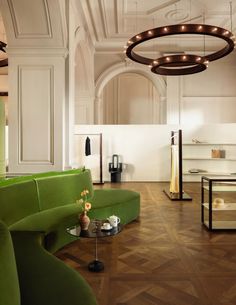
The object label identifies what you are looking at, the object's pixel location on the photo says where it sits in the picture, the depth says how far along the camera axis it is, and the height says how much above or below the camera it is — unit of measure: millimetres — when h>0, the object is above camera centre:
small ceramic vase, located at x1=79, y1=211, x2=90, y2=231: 3375 -832
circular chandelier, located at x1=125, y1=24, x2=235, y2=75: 5785 +2258
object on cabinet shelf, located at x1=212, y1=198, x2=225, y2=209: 4879 -916
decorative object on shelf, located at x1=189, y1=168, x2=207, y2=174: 10462 -812
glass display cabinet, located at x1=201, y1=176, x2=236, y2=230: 4703 -921
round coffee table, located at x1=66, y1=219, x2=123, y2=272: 3181 -910
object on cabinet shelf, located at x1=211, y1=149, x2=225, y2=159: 10516 -191
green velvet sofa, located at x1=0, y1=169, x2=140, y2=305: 1897 -888
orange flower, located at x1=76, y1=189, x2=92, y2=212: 3430 -664
